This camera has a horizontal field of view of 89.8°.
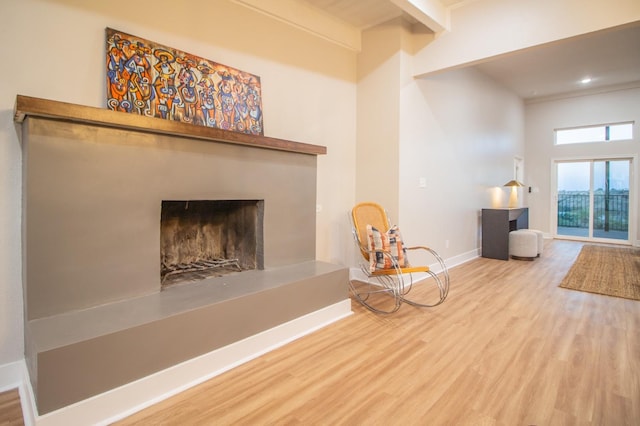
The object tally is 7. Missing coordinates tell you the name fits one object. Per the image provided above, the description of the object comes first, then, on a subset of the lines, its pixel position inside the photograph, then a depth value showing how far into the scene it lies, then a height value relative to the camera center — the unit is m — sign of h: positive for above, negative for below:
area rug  3.81 -0.92
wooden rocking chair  3.17 -0.58
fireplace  1.59 -0.29
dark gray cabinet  5.51 -0.40
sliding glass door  7.17 +0.21
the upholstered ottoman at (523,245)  5.43 -0.62
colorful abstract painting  2.24 +0.96
